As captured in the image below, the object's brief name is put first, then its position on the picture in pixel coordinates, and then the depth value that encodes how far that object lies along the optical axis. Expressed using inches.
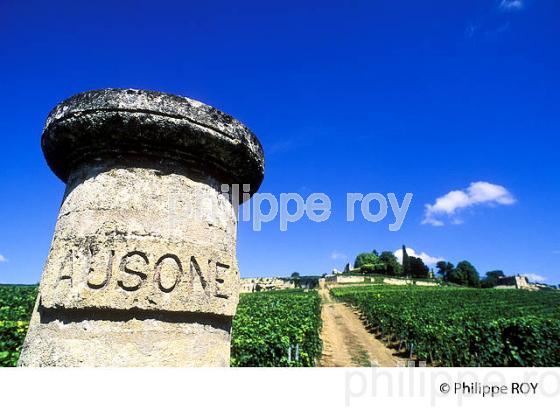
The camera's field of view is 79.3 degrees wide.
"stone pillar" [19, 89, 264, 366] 61.9
